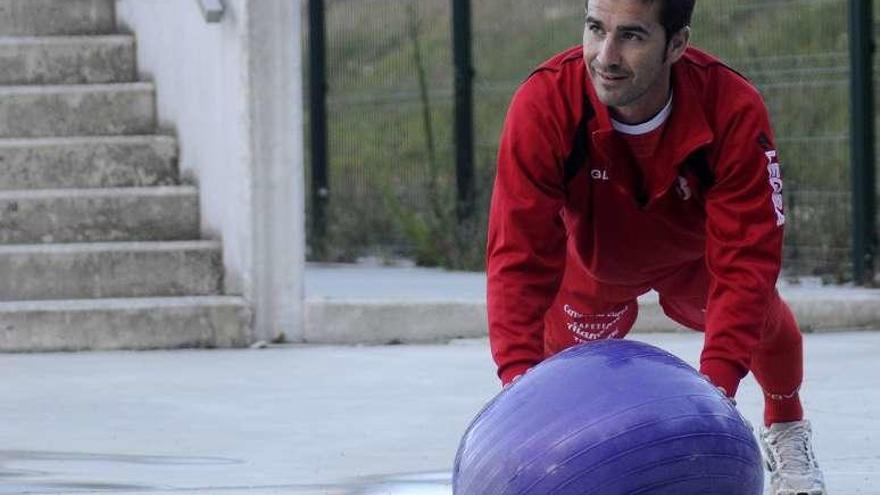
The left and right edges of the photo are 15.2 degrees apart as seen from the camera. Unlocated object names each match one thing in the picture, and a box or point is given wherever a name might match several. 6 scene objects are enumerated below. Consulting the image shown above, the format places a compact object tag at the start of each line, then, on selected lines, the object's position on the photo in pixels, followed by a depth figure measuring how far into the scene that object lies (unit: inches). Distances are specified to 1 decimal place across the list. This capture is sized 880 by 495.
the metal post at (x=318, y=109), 918.4
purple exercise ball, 289.3
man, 327.5
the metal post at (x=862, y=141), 720.7
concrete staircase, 621.1
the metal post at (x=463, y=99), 854.8
